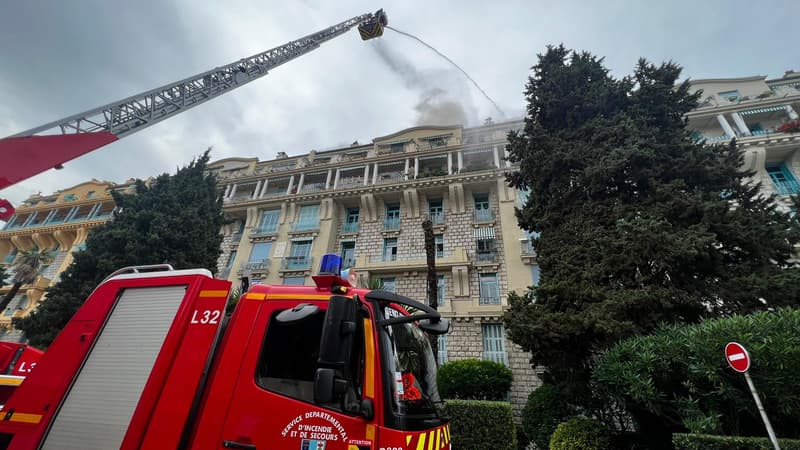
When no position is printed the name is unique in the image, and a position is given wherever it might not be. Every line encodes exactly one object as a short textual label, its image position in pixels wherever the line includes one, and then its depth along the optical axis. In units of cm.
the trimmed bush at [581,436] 662
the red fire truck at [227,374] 258
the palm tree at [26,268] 2162
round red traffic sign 437
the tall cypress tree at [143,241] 1242
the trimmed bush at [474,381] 1236
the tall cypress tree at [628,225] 710
